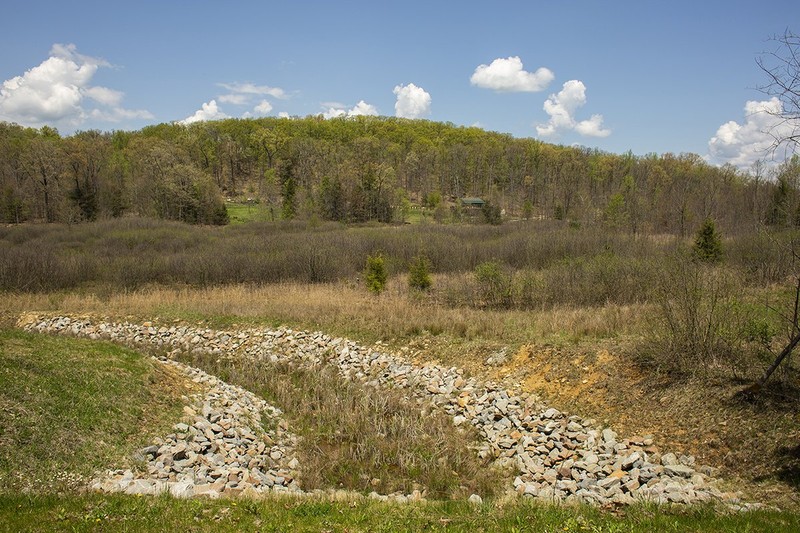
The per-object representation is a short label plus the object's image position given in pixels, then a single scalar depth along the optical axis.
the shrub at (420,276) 23.70
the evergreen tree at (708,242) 24.47
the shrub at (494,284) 20.78
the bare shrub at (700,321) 10.53
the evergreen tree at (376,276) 23.34
